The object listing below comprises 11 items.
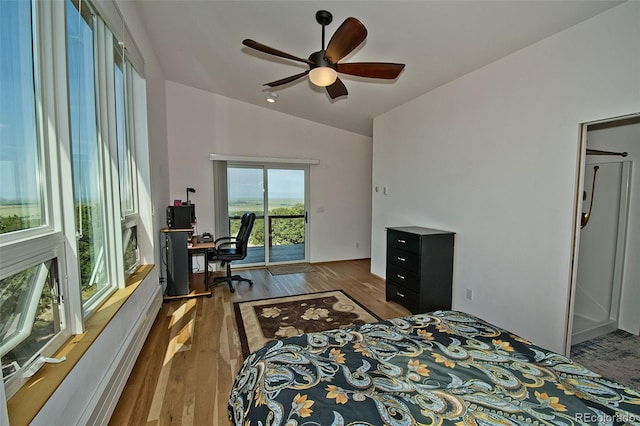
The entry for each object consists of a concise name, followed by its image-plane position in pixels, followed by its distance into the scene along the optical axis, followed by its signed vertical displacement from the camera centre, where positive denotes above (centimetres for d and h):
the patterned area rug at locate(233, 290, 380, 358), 289 -143
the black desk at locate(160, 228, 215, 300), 374 -94
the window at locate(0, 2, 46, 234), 119 +28
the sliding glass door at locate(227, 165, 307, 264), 530 -30
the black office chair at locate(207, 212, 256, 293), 418 -91
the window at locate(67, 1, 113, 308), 178 +23
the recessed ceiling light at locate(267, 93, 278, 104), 443 +152
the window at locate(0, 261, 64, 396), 119 -59
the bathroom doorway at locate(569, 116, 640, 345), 286 -41
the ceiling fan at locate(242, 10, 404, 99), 187 +103
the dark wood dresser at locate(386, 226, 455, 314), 321 -88
